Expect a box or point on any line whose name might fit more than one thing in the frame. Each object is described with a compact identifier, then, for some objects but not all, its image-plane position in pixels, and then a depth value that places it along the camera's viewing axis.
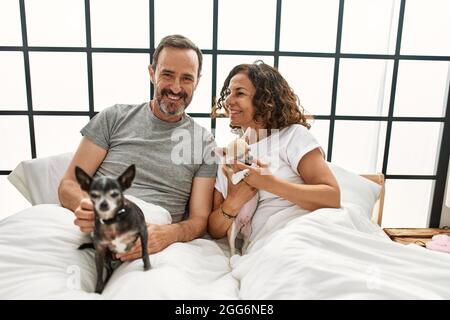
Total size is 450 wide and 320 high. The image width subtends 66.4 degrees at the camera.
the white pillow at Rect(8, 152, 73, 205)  1.45
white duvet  0.78
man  1.22
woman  1.14
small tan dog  1.09
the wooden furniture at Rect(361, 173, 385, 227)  1.82
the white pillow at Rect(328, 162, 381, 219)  1.47
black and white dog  0.62
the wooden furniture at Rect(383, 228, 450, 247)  1.84
